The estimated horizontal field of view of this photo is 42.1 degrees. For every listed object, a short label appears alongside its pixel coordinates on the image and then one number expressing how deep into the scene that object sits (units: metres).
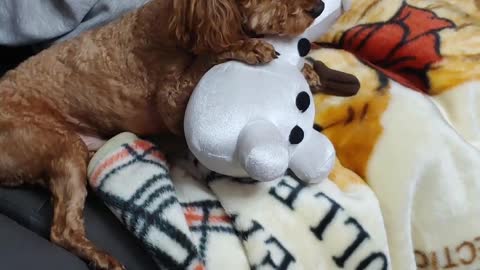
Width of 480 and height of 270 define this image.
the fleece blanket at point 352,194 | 1.10
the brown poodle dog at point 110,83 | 1.10
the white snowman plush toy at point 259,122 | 1.00
